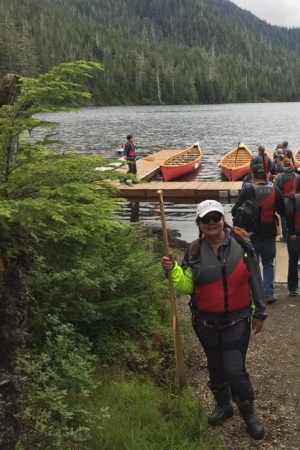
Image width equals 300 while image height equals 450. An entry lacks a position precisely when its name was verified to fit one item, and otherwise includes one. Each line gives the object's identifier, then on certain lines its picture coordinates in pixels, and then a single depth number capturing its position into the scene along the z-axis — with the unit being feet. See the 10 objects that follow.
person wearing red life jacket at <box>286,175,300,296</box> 24.52
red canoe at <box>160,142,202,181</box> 81.76
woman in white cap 13.57
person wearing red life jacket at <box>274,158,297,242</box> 31.63
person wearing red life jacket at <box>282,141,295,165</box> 46.98
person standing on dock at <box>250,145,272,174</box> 43.53
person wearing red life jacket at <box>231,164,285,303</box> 24.03
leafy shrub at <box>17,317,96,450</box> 11.14
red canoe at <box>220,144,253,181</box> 79.47
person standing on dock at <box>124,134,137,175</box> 64.34
